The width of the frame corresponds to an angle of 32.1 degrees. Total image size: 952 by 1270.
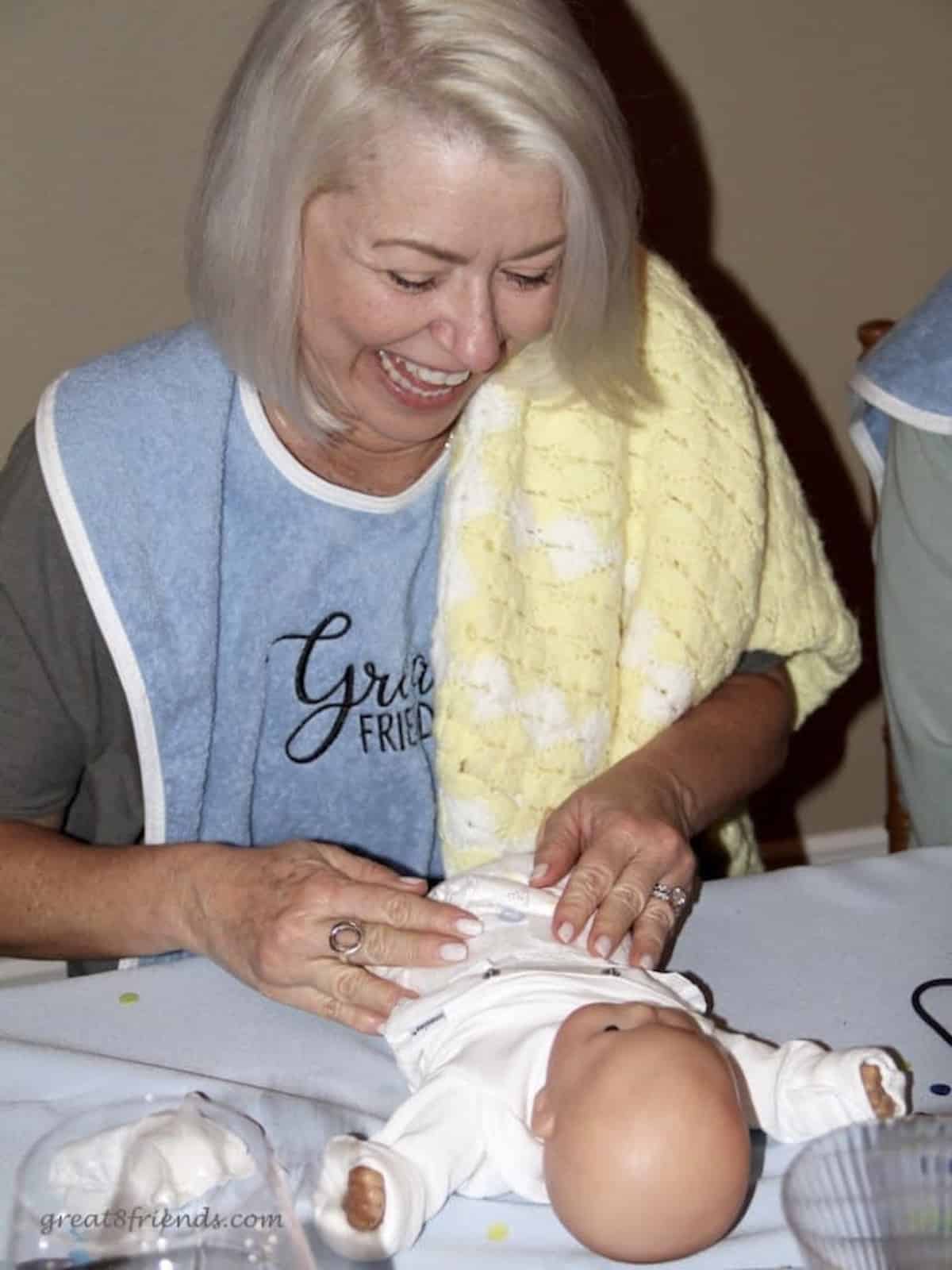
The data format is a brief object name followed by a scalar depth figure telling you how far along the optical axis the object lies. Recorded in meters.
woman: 1.20
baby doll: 0.89
